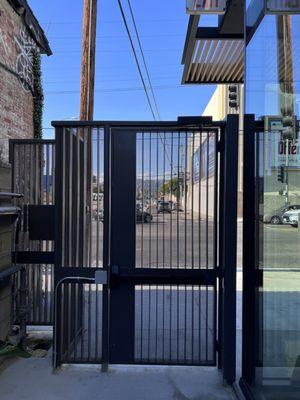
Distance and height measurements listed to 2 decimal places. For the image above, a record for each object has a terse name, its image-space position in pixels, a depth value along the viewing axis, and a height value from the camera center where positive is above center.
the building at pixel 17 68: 7.46 +2.26
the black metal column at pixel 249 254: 3.99 -0.42
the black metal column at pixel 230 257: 4.34 -0.47
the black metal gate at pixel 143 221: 4.54 -0.16
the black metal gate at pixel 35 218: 5.33 -0.16
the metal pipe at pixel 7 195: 4.52 +0.08
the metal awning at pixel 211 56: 6.12 +2.15
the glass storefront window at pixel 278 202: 3.26 +0.02
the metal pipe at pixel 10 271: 4.48 -0.67
